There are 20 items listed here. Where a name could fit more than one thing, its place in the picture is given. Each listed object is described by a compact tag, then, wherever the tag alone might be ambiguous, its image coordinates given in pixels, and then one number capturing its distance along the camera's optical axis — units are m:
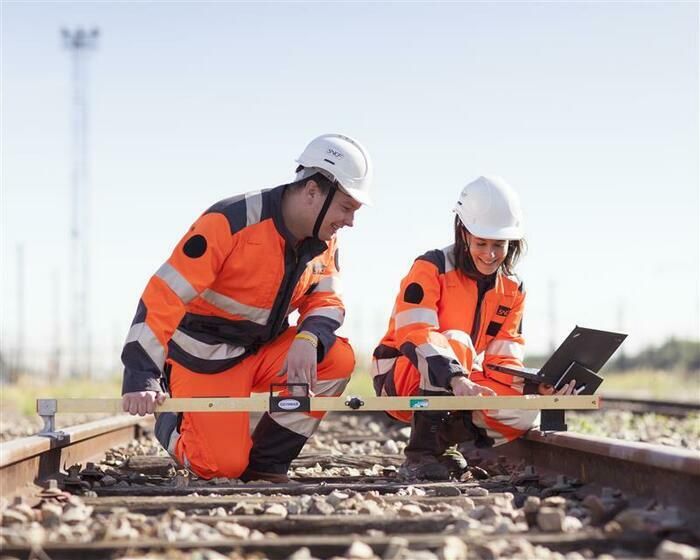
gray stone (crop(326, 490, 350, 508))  3.86
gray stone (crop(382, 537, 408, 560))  2.97
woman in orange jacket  5.50
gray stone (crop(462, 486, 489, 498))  4.32
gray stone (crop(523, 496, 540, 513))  3.49
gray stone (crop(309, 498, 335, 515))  3.67
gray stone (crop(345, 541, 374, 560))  2.96
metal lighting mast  24.20
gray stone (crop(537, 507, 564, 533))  3.33
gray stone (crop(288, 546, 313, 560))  2.94
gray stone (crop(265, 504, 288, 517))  3.60
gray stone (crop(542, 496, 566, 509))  3.68
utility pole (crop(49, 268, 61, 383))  27.14
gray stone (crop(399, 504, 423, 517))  3.63
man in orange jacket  5.07
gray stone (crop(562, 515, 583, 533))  3.39
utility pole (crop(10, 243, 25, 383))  25.41
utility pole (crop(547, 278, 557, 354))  34.59
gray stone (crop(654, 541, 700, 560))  2.80
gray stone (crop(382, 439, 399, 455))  6.94
